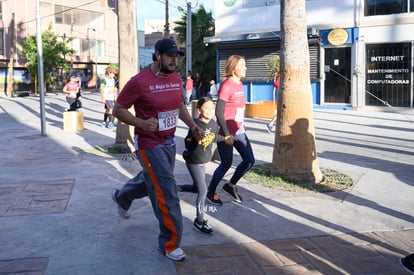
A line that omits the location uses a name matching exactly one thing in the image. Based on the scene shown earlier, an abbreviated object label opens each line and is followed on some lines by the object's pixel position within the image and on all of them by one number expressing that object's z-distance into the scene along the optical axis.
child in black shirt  4.77
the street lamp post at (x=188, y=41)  23.93
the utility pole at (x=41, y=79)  12.34
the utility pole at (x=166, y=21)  33.18
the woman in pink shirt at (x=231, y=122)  5.43
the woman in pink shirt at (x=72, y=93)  15.44
